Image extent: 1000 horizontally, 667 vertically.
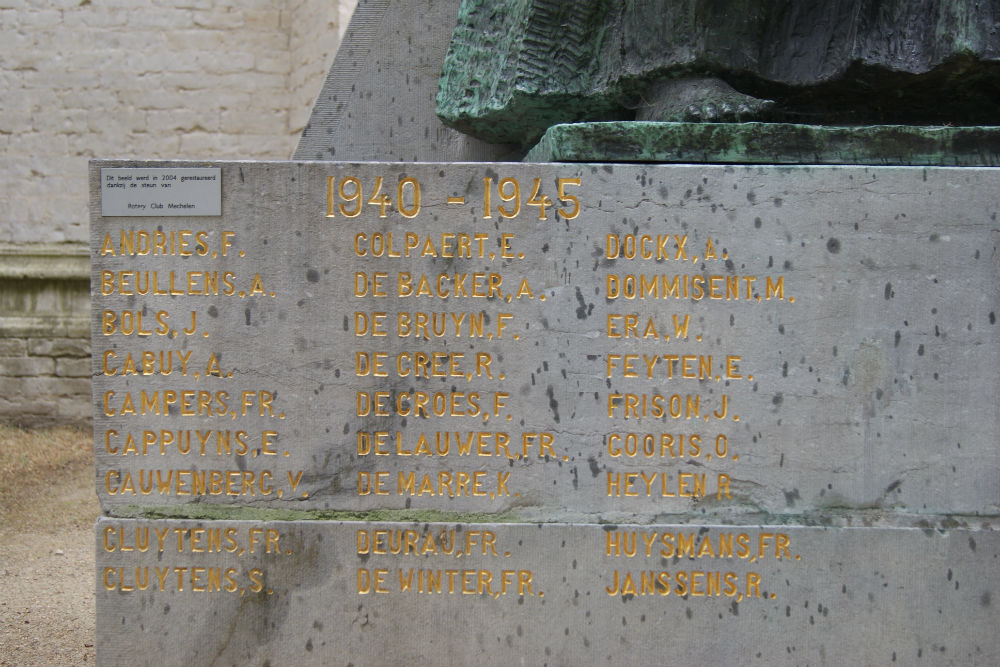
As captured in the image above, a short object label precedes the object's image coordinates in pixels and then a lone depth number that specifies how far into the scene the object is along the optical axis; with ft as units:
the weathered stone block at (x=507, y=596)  7.95
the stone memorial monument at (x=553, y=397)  7.97
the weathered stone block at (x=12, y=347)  24.41
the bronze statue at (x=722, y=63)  8.73
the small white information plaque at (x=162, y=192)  7.96
